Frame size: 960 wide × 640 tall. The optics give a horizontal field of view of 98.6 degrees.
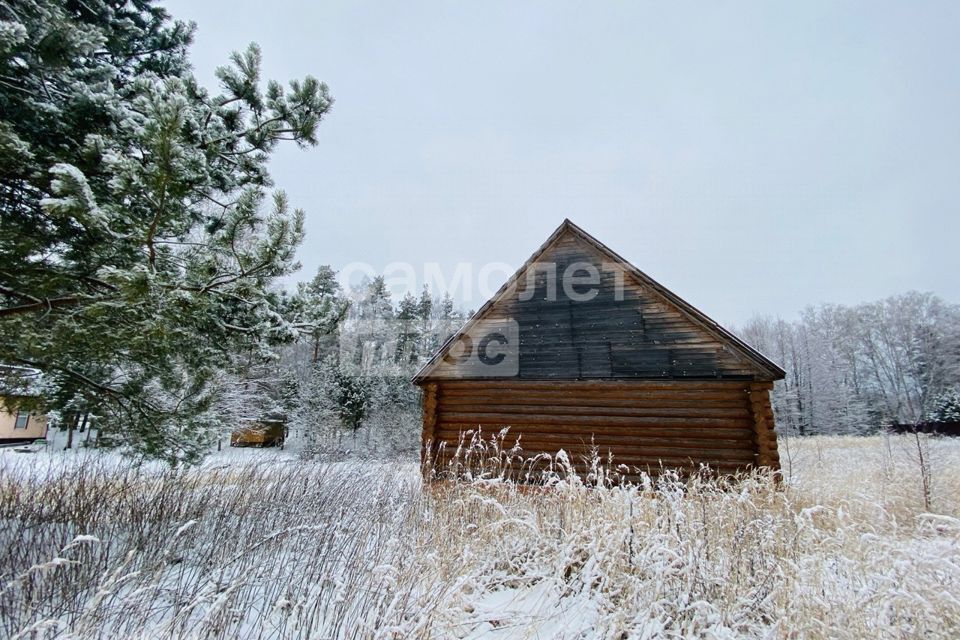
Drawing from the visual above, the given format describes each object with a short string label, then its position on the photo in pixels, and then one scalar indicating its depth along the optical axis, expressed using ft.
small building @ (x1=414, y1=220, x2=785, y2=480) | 25.88
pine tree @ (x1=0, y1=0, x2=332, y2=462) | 9.87
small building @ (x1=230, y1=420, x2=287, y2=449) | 83.89
